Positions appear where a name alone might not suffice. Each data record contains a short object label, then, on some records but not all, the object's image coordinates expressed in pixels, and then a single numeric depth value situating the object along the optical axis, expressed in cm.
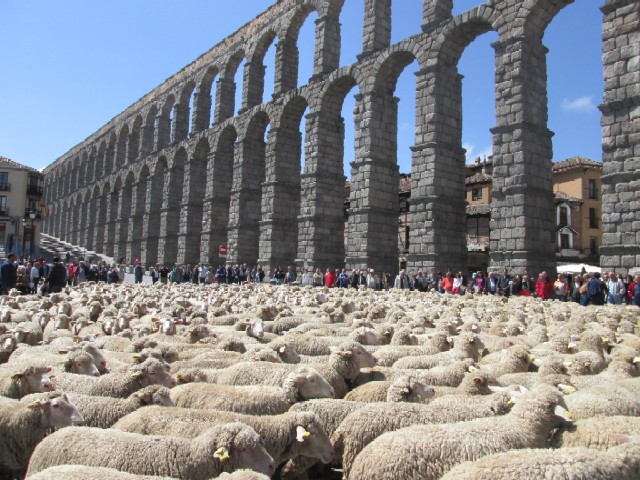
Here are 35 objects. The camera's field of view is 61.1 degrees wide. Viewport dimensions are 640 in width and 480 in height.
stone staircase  4873
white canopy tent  2735
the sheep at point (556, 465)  248
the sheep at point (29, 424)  372
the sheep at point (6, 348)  605
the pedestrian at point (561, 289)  1565
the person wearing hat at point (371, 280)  2006
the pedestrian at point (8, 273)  1506
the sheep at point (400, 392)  431
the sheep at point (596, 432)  329
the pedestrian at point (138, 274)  2949
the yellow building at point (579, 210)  3978
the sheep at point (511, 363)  550
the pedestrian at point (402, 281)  1906
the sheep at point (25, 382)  448
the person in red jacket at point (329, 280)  2104
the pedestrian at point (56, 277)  1556
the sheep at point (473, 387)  452
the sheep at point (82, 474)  260
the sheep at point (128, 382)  462
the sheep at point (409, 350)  627
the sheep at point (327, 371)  505
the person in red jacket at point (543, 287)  1526
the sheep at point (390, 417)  367
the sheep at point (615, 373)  488
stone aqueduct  1540
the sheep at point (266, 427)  358
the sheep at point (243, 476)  255
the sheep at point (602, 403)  402
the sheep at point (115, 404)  399
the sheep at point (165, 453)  305
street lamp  4834
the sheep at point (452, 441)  306
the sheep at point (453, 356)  590
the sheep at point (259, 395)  432
